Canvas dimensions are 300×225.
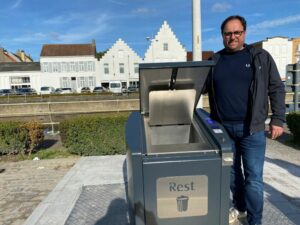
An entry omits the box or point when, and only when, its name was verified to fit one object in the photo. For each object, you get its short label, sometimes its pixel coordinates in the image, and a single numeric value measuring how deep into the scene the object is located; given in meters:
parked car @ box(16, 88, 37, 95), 31.48
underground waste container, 1.66
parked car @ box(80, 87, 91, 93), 33.54
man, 1.99
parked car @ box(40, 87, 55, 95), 32.89
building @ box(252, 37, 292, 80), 39.08
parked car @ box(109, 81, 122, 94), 30.02
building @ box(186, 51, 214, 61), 35.17
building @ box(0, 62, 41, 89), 38.00
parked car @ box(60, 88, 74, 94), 32.86
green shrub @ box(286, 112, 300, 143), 5.80
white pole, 4.12
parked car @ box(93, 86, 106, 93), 31.49
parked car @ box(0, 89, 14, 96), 31.86
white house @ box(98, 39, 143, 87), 36.40
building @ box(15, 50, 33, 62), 60.50
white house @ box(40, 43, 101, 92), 36.98
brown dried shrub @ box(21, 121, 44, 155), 5.26
